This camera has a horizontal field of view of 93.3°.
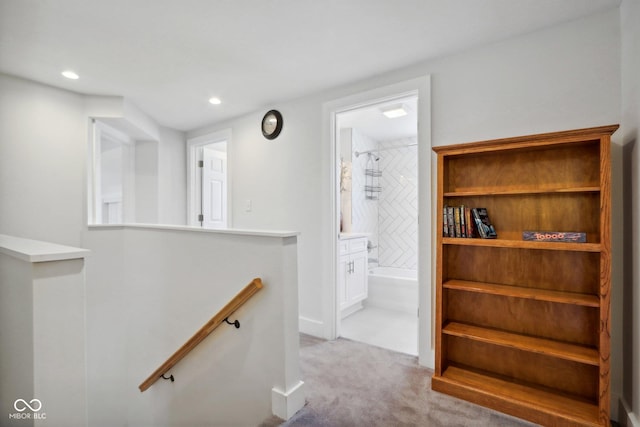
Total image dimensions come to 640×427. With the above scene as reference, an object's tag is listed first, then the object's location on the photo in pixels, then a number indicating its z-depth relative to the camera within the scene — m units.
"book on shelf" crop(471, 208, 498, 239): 1.97
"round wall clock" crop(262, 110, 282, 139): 3.24
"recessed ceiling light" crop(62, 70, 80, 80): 2.59
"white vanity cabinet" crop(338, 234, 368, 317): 3.44
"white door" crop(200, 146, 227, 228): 4.45
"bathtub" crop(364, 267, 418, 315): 3.82
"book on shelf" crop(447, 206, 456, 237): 2.06
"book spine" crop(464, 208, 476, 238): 2.01
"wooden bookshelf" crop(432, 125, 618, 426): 1.66
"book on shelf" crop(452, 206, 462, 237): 2.04
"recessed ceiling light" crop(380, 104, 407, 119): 3.40
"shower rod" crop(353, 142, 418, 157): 4.58
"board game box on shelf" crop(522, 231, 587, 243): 1.70
